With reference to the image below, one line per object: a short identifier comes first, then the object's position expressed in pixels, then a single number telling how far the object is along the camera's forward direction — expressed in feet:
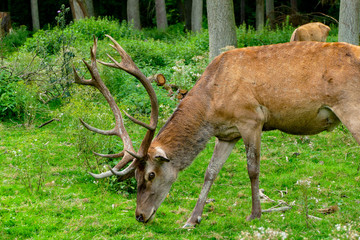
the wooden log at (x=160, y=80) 38.86
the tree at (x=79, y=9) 77.71
